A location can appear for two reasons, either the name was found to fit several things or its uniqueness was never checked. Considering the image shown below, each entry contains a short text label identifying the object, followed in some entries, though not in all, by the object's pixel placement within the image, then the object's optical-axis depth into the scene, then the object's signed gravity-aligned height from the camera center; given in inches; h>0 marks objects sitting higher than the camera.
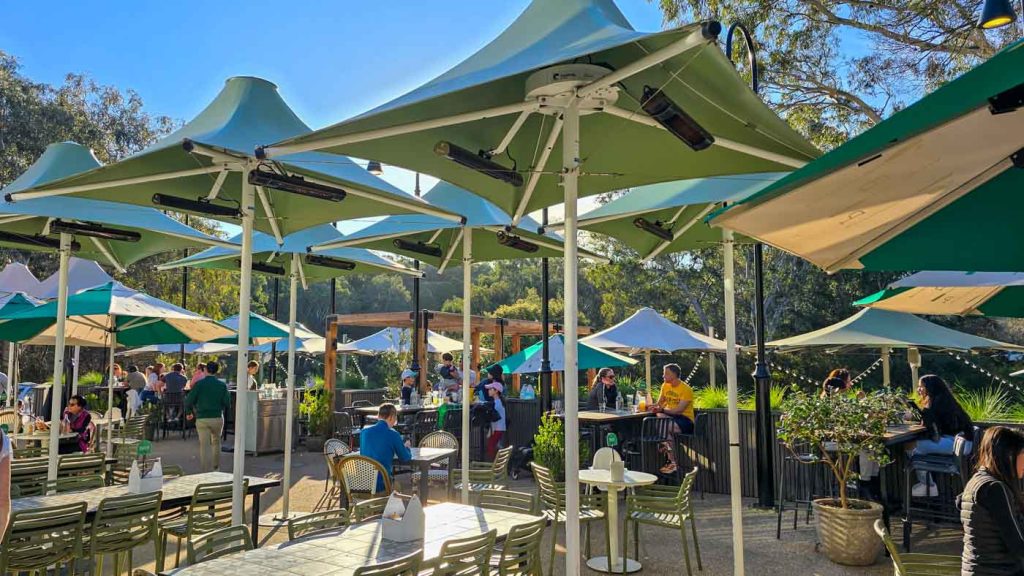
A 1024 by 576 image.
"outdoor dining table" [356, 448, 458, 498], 284.2 -34.9
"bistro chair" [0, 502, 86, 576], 171.6 -41.6
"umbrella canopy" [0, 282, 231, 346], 310.2 +27.6
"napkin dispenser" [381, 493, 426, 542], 169.0 -35.7
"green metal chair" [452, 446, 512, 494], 290.8 -41.1
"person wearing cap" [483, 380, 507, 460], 458.0 -28.8
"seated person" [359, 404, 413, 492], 271.9 -27.4
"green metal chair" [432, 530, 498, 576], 146.6 -38.8
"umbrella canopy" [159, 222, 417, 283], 343.6 +61.0
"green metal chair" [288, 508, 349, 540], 179.3 -39.4
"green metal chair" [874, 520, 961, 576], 148.1 -40.2
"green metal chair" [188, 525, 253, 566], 156.5 -38.9
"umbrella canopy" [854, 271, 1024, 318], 200.1 +26.1
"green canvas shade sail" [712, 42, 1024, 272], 75.7 +25.8
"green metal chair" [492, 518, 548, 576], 161.9 -41.7
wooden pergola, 573.0 +51.4
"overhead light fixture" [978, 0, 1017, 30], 218.8 +114.4
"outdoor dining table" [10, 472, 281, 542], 209.8 -37.9
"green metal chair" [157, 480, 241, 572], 209.5 -43.9
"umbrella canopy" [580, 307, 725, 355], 469.4 +26.7
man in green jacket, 412.8 -20.4
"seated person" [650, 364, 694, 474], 370.3 -16.4
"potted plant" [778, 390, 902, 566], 242.2 -22.6
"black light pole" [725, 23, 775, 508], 341.1 -26.6
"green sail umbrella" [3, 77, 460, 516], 202.8 +63.5
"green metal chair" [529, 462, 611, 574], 240.8 -45.0
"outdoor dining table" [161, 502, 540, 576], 145.8 -40.1
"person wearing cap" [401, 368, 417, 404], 491.8 -7.0
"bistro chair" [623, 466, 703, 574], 235.6 -45.8
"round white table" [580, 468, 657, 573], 235.8 -39.5
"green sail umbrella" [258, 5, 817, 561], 137.2 +60.1
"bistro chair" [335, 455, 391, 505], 267.7 -39.2
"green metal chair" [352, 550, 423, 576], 128.1 -36.1
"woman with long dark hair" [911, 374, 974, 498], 275.3 -18.7
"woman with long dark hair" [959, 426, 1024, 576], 139.3 -27.6
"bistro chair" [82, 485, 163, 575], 189.3 -41.8
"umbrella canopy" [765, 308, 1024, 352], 386.0 +22.2
